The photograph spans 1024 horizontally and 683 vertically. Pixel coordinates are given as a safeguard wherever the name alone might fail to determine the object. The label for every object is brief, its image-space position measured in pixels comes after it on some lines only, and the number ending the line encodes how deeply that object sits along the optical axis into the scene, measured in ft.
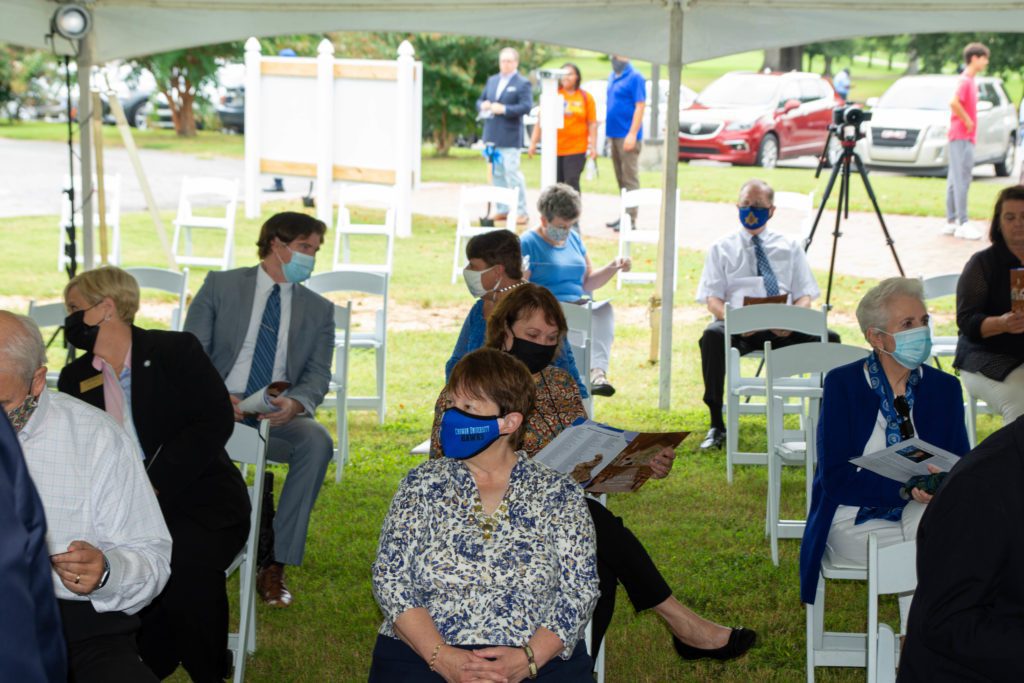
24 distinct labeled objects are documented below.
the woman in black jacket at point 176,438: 12.98
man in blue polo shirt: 48.55
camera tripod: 28.60
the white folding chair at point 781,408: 18.06
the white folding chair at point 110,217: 35.74
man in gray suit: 18.37
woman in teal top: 24.87
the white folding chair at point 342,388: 21.98
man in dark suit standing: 48.62
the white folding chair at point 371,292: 24.35
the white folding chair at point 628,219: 36.60
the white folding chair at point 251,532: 13.79
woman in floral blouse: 10.79
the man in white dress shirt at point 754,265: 24.64
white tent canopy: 22.89
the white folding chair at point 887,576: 10.42
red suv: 66.85
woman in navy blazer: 13.85
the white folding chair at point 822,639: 13.74
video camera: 28.32
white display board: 47.88
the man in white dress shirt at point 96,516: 10.19
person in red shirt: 44.68
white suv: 60.85
